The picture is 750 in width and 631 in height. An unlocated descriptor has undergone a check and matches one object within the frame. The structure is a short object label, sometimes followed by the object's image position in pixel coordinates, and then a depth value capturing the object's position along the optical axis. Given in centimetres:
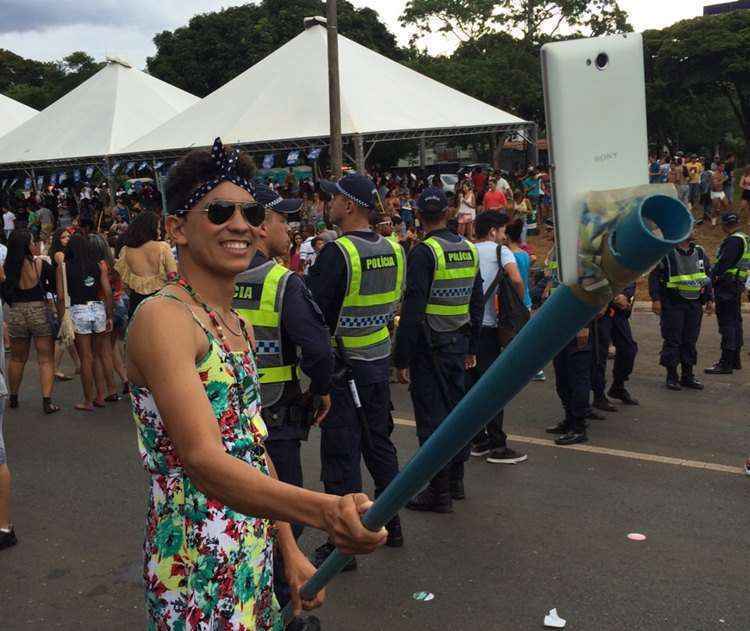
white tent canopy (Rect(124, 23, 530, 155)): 1712
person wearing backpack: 611
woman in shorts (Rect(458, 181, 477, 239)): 1592
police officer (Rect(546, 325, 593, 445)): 644
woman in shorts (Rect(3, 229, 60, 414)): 777
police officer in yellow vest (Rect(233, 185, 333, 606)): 368
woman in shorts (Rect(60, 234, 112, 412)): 800
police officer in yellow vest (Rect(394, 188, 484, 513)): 519
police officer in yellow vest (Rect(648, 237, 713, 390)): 788
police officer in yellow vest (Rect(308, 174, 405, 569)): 446
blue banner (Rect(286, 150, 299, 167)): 1878
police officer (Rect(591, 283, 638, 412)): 714
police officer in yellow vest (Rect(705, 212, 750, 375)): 846
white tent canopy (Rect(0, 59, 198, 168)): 2262
